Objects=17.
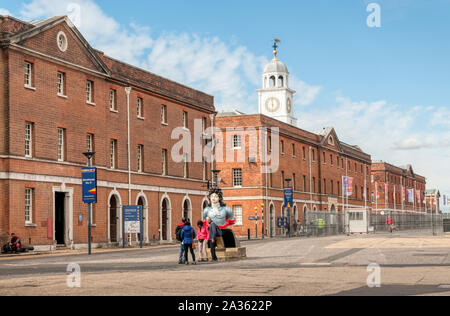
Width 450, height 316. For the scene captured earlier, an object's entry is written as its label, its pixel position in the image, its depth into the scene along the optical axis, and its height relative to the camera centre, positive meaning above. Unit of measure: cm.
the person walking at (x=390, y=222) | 7739 -172
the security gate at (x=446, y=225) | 5984 -162
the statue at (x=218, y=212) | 2903 -15
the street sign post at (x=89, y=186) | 4006 +127
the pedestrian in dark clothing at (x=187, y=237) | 2734 -103
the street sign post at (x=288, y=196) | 7129 +103
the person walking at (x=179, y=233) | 2764 -94
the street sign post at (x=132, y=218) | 4672 -57
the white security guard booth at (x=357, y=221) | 7044 -142
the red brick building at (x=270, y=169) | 7919 +430
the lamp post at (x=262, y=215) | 7703 -84
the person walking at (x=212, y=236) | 2839 -107
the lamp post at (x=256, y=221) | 7441 -139
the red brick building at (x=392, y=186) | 13650 +377
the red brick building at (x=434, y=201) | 18985 +98
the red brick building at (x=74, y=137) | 4256 +479
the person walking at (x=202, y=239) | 2869 -117
